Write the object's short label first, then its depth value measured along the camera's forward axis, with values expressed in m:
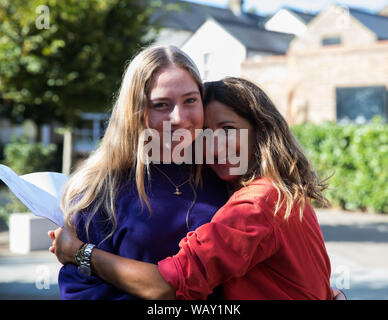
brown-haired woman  1.61
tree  7.59
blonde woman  1.77
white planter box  7.42
